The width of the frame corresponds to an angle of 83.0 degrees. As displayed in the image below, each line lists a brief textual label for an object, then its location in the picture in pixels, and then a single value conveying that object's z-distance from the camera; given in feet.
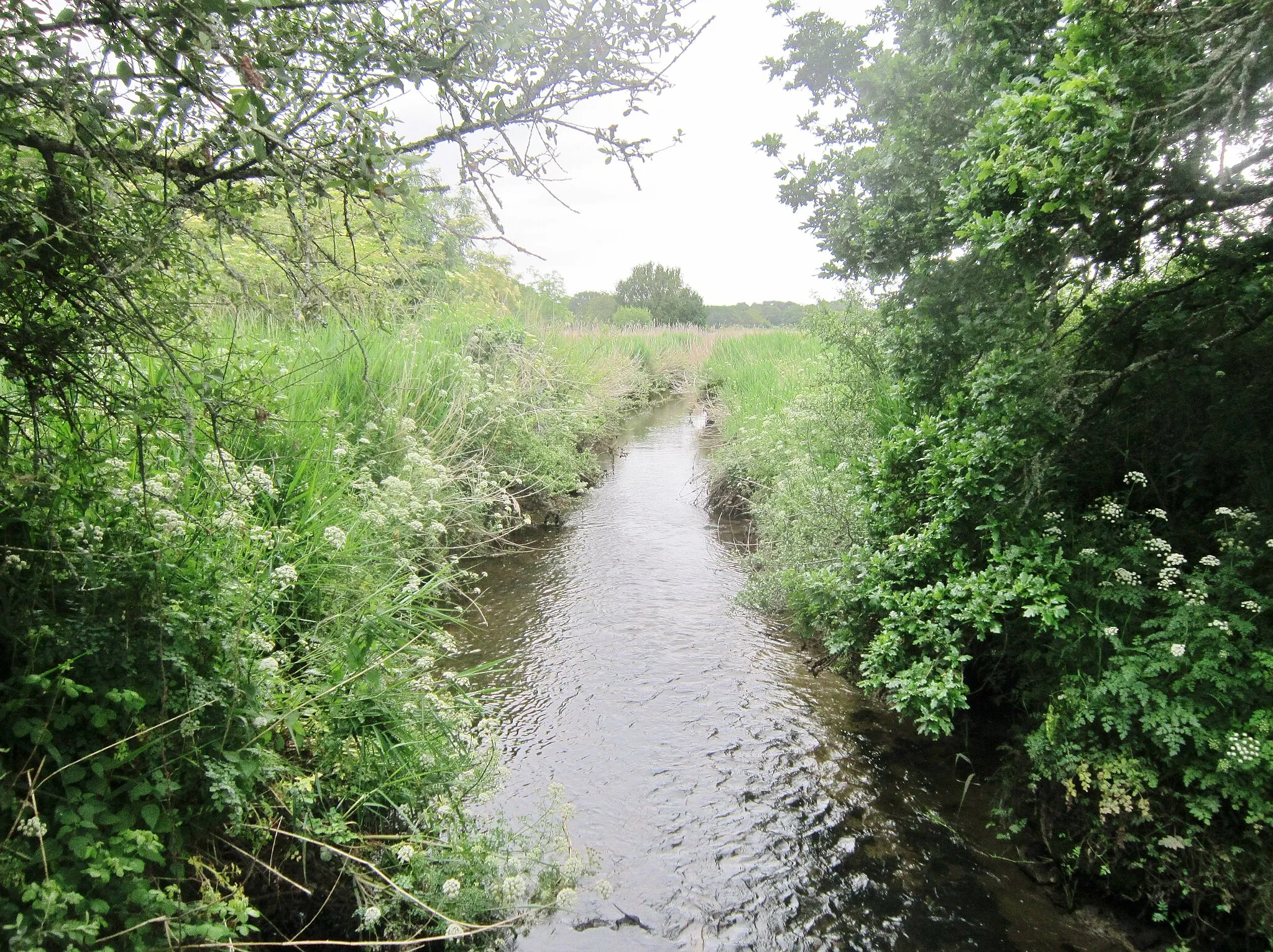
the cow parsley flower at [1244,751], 8.52
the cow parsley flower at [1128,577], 10.54
